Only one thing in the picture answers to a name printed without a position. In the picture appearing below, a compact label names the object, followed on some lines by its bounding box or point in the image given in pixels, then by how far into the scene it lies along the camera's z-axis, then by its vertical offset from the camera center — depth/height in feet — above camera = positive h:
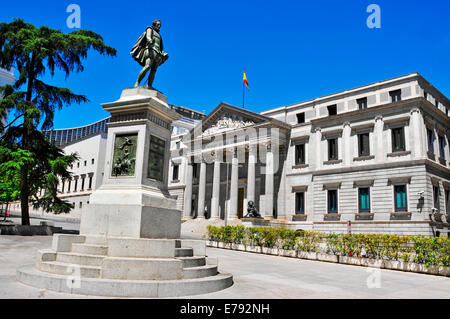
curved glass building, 342.31 +83.98
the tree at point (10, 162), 65.10 +9.25
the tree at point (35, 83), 70.64 +27.63
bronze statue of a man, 32.30 +15.24
